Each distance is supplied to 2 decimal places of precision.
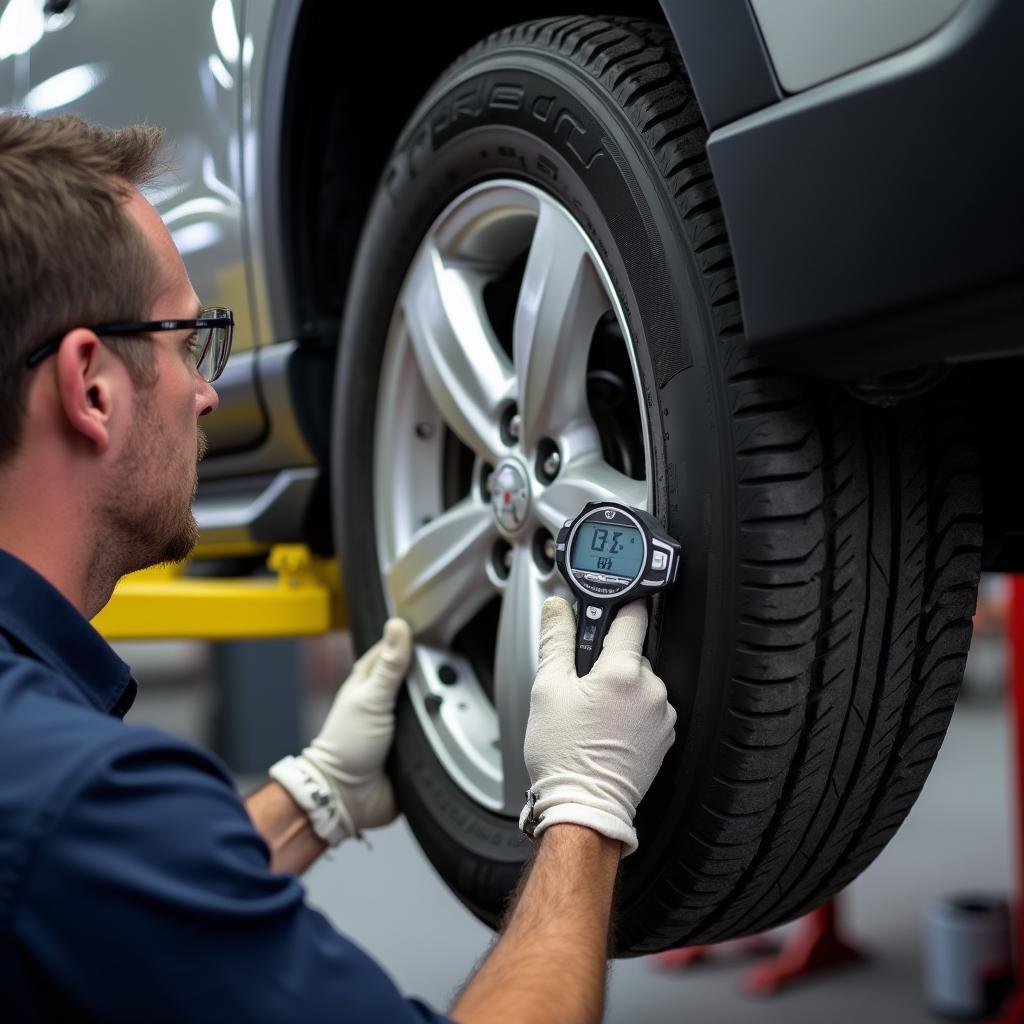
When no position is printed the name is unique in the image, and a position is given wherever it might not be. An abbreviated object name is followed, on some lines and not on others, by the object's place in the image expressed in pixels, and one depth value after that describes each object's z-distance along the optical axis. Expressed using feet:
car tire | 3.09
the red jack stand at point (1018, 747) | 9.71
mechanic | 2.15
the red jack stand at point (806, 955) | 10.85
